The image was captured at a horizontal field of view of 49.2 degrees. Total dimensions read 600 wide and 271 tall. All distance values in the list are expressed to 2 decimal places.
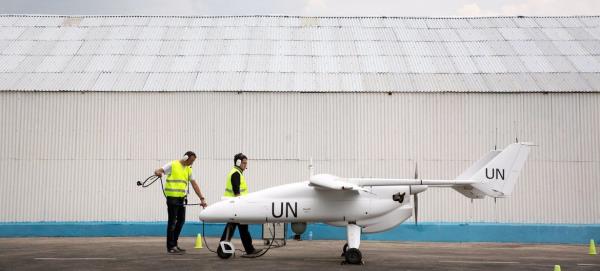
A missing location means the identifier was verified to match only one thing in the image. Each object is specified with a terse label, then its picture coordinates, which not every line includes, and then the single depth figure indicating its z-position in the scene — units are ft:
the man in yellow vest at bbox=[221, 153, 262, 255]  44.16
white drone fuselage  42.57
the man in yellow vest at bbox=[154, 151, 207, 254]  45.78
